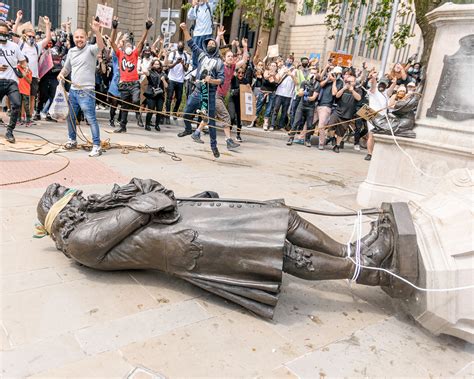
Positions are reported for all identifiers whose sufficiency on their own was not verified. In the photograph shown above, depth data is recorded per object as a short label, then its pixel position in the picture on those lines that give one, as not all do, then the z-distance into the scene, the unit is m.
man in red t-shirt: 9.25
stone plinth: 2.46
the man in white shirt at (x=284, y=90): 11.36
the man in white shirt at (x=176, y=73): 10.72
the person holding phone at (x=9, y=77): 6.94
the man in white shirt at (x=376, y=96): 8.49
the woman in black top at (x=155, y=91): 10.05
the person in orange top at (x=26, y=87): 8.04
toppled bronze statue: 2.65
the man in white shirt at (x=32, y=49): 9.02
